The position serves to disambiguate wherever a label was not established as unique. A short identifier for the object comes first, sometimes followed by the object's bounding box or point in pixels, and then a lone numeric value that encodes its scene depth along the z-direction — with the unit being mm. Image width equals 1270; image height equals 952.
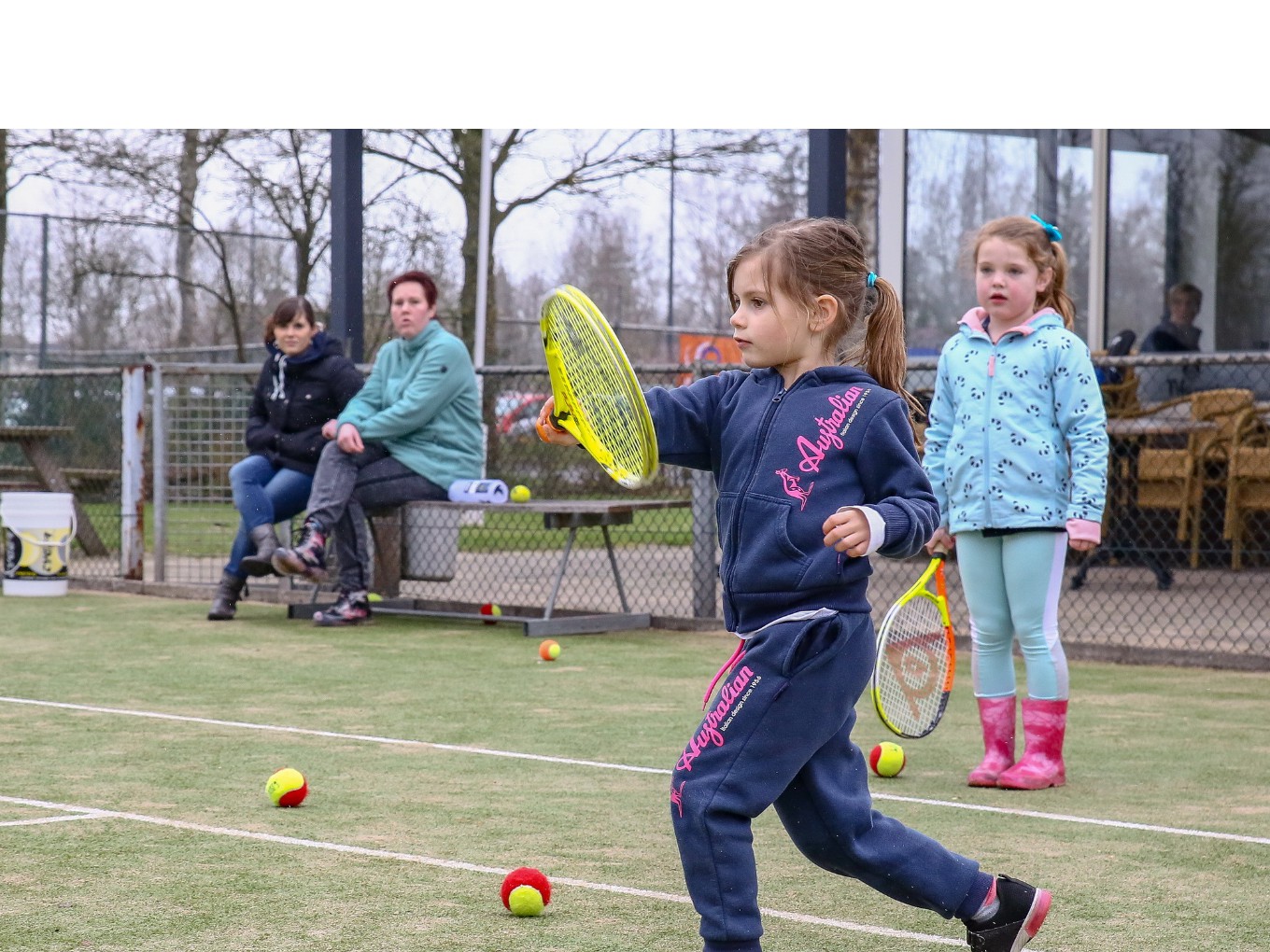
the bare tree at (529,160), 19359
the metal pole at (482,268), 17000
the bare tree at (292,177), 19172
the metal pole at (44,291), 18750
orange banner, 22734
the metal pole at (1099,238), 13078
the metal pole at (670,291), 24000
